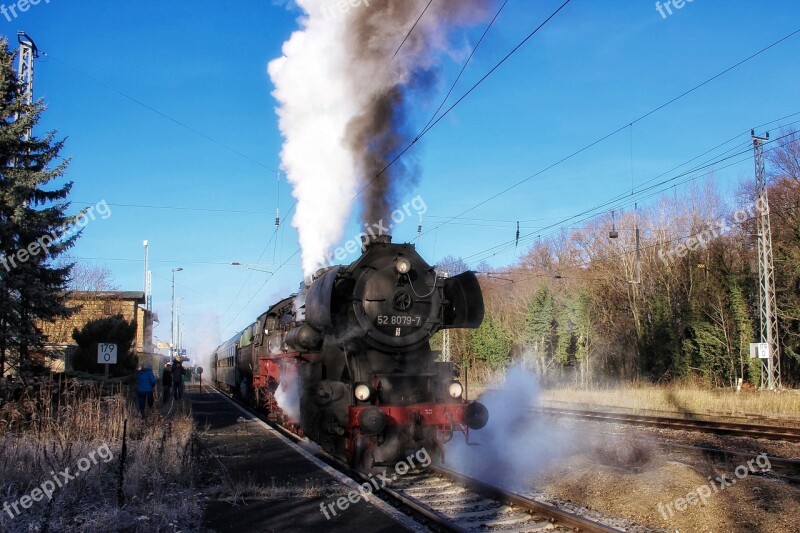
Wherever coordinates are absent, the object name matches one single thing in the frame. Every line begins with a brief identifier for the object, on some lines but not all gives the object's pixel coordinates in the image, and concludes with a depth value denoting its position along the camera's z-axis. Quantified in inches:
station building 1425.7
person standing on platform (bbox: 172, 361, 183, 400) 919.7
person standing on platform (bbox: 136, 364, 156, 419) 617.3
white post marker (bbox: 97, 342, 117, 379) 597.8
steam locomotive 368.5
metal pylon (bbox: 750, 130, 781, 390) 884.3
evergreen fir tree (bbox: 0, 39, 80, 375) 565.6
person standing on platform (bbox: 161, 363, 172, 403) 921.4
